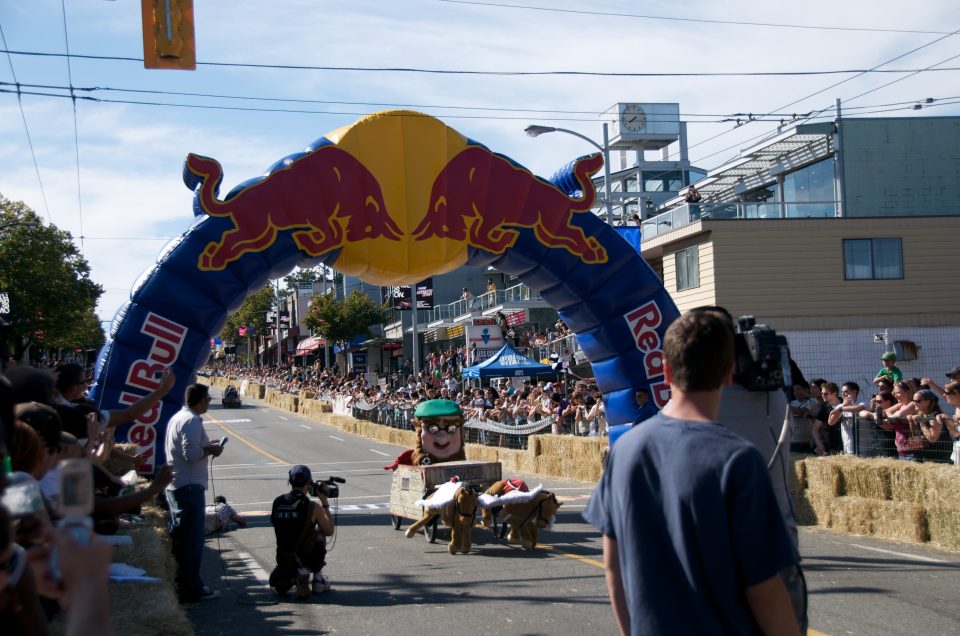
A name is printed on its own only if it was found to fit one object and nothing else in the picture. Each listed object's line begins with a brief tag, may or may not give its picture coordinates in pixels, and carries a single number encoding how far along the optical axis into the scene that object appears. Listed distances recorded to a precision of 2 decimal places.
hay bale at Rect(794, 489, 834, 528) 12.28
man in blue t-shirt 3.05
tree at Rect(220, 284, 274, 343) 92.56
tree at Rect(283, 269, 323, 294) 111.00
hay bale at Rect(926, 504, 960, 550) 10.39
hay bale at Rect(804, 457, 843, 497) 12.20
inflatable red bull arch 12.46
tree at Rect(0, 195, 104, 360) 40.22
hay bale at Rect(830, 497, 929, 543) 10.89
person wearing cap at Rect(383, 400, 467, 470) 12.75
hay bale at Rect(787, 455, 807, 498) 12.93
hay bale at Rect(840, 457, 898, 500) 11.53
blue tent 27.31
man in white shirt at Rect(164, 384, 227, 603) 8.58
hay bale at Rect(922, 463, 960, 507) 10.34
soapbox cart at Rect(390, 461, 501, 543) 11.85
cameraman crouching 8.69
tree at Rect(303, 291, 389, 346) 62.59
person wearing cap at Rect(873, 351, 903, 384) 15.65
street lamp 23.75
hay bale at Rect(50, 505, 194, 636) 5.64
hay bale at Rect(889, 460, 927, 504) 10.91
